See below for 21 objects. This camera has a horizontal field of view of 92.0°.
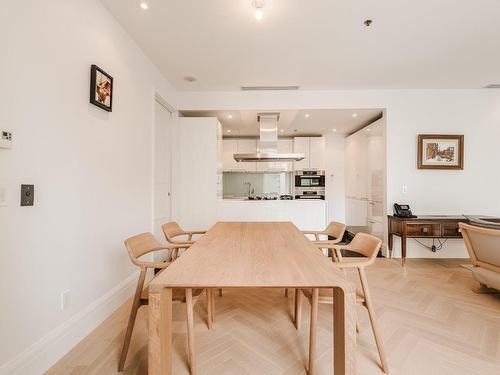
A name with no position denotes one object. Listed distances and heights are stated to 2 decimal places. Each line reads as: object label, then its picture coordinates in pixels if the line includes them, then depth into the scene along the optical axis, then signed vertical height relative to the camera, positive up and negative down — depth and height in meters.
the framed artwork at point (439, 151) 3.84 +0.59
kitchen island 3.86 -0.40
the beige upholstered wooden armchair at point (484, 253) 2.28 -0.65
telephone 3.62 -0.35
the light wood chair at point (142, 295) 1.40 -0.68
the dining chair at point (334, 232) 2.15 -0.44
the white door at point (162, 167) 3.35 +0.29
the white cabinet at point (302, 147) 5.72 +0.94
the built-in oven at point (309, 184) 5.75 +0.07
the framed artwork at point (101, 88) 1.92 +0.82
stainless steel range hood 4.27 +0.81
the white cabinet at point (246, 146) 5.93 +1.00
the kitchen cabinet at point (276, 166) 5.78 +0.50
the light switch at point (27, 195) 1.38 -0.06
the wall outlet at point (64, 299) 1.67 -0.80
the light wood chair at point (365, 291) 1.47 -0.66
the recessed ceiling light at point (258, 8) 1.98 +1.51
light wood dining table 1.00 -0.40
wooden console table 3.42 -0.57
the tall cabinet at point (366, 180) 4.12 +0.15
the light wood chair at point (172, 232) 2.19 -0.44
